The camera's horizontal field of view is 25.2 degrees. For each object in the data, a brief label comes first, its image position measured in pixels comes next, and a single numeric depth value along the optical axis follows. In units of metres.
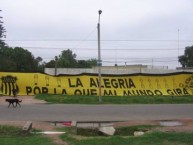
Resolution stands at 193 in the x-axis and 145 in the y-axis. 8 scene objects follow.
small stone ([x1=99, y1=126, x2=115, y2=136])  14.46
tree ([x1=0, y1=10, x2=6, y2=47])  64.07
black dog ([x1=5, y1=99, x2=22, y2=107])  25.94
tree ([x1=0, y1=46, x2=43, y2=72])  107.25
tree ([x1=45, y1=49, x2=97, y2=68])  114.50
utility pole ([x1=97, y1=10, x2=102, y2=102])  33.31
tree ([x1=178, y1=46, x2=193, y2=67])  115.66
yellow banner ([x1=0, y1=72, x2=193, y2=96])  38.28
